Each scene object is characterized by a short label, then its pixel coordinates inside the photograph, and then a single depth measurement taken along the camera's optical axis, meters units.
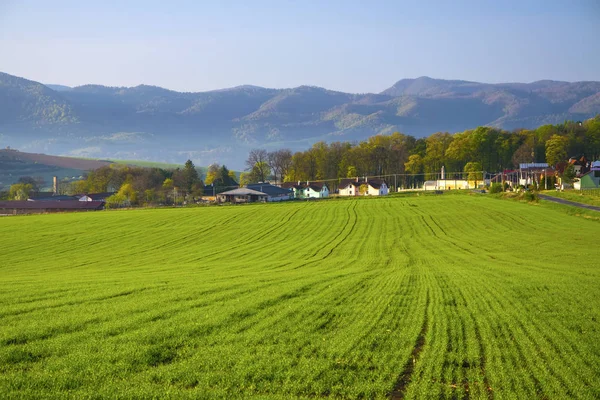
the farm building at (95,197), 148.64
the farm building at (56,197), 152.85
